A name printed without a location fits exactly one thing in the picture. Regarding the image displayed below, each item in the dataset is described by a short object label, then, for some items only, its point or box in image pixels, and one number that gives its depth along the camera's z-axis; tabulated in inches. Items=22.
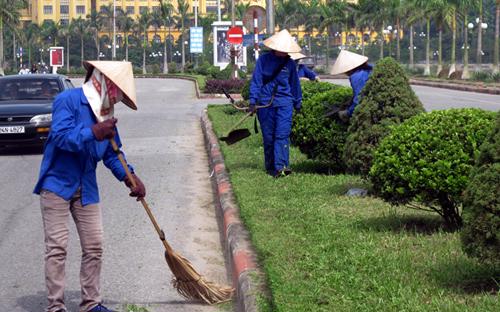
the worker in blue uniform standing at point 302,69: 480.7
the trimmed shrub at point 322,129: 434.3
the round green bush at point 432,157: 282.2
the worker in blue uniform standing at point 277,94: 435.2
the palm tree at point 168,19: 4056.1
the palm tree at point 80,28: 4382.9
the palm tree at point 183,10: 4001.0
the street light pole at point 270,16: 927.6
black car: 635.5
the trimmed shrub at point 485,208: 211.0
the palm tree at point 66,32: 4394.7
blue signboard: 2719.0
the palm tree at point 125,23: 4311.0
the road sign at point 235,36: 1358.3
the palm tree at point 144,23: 4323.3
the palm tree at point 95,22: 4360.2
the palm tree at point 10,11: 2583.7
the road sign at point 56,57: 1781.5
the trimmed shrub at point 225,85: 1450.5
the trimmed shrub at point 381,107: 361.4
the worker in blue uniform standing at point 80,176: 232.7
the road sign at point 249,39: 1153.2
